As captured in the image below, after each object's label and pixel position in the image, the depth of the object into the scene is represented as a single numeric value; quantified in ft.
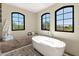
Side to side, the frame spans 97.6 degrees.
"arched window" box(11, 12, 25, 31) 6.00
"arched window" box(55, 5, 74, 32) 5.63
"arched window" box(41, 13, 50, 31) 6.20
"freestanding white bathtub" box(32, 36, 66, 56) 5.53
